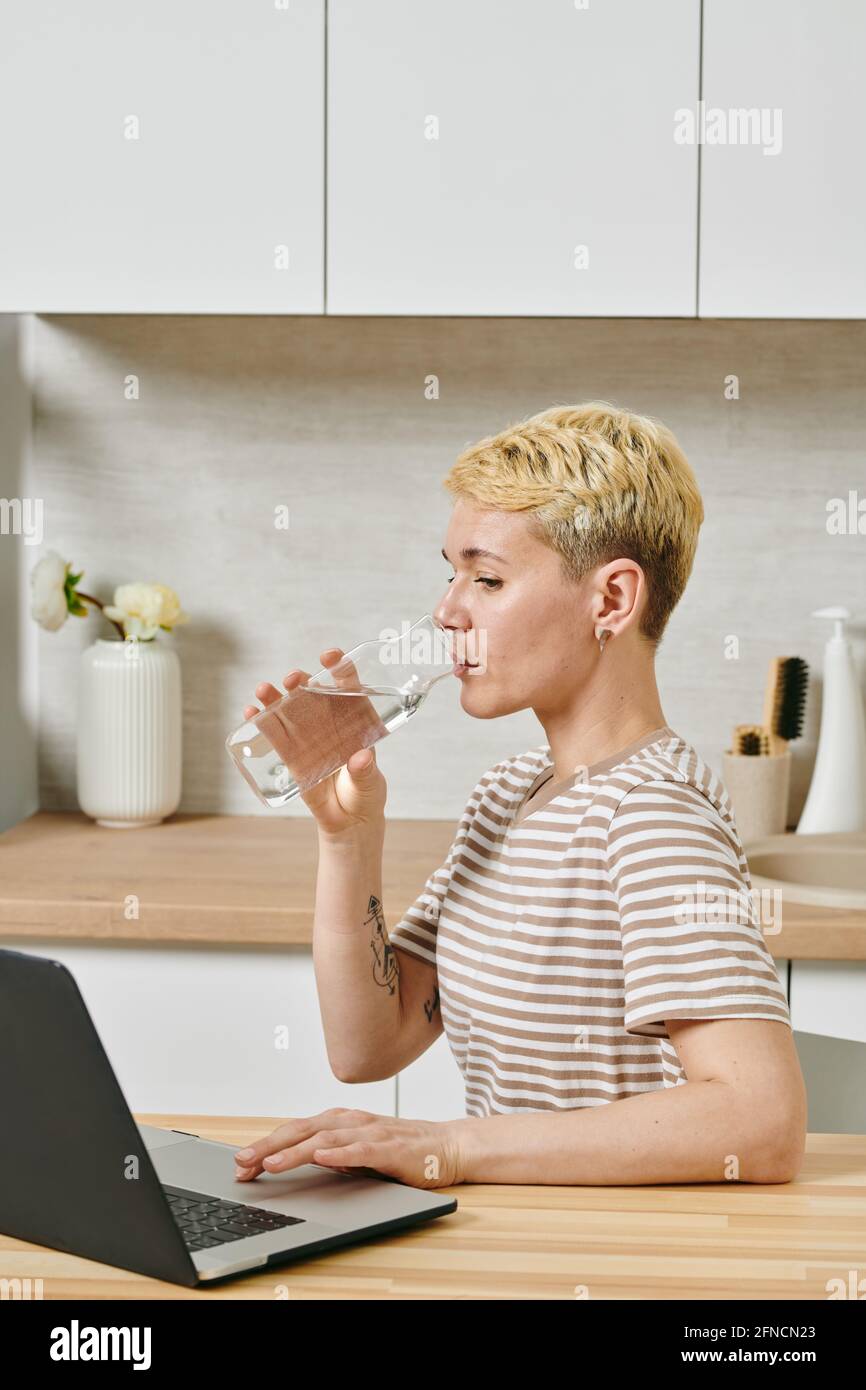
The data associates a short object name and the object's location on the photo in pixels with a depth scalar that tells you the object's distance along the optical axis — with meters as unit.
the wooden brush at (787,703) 2.39
